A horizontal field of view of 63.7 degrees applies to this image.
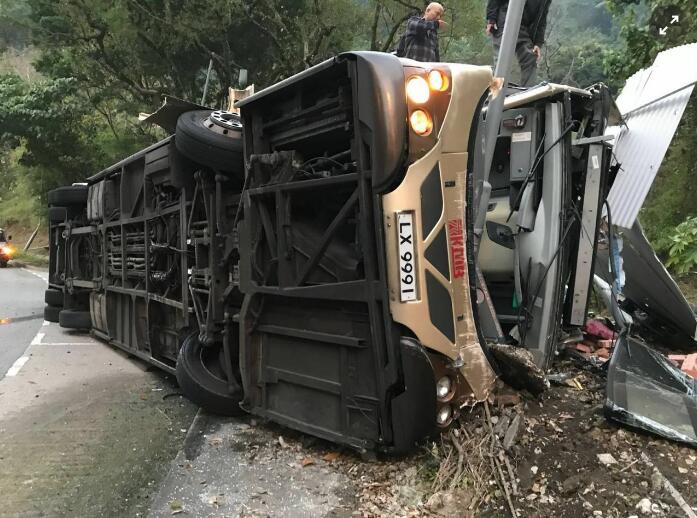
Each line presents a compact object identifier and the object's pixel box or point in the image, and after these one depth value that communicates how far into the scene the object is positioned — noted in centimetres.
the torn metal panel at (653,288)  453
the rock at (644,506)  244
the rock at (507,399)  322
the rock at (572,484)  259
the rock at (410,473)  283
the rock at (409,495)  267
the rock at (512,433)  290
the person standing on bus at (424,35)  544
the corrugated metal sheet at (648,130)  409
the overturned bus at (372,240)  277
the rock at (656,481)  257
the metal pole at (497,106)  346
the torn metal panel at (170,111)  432
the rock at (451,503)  256
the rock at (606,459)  275
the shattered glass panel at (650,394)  298
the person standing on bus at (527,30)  533
